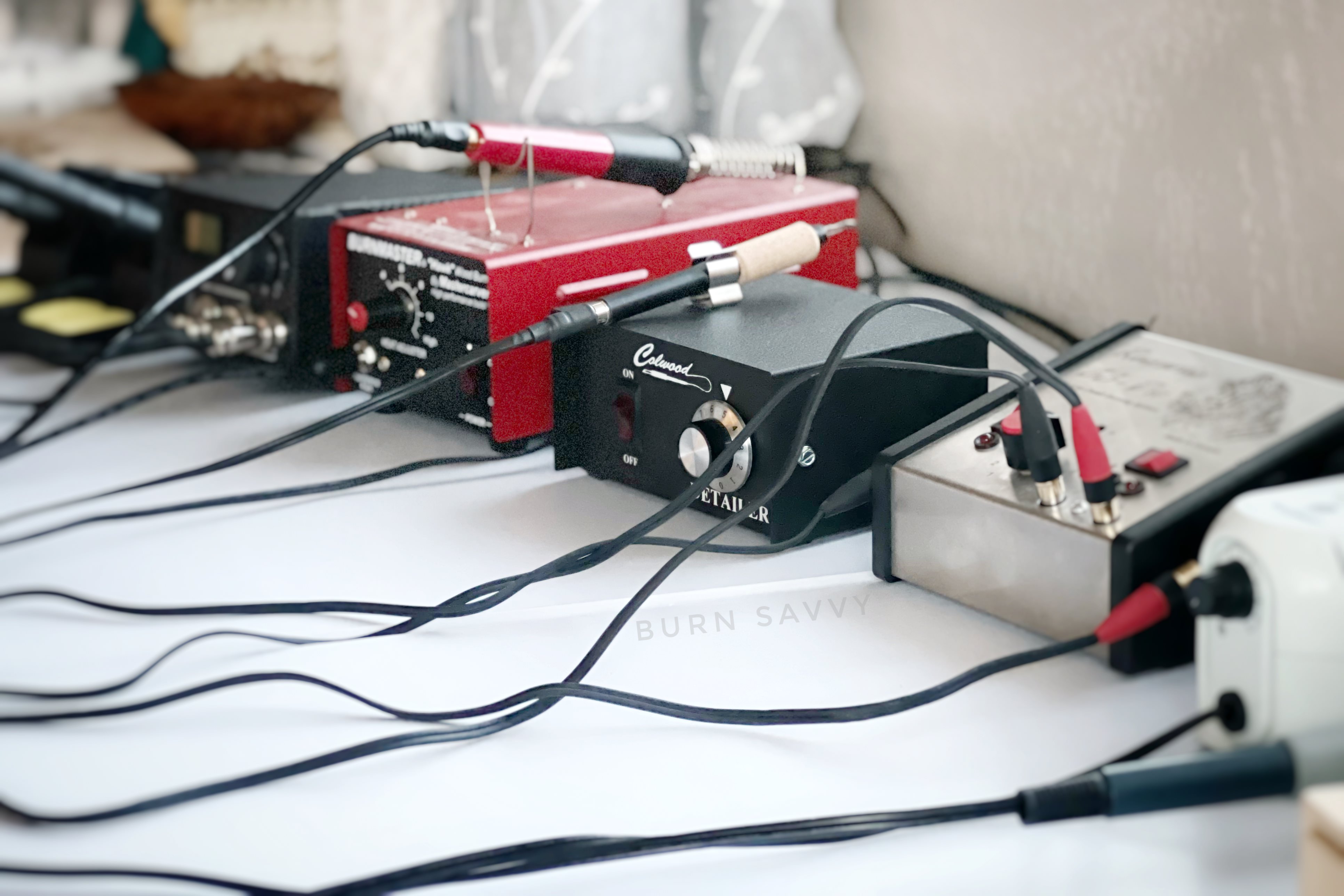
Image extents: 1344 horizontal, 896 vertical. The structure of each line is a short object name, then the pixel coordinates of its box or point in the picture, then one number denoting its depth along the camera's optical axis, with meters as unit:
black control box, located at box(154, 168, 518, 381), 1.31
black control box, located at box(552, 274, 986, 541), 1.14
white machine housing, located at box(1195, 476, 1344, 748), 0.97
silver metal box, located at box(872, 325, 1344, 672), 1.04
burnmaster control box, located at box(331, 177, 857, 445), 1.23
